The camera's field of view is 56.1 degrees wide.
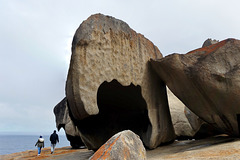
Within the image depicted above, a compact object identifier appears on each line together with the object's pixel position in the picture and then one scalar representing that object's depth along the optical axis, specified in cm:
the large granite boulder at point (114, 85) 639
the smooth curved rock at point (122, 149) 255
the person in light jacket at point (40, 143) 1229
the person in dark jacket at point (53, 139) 1252
